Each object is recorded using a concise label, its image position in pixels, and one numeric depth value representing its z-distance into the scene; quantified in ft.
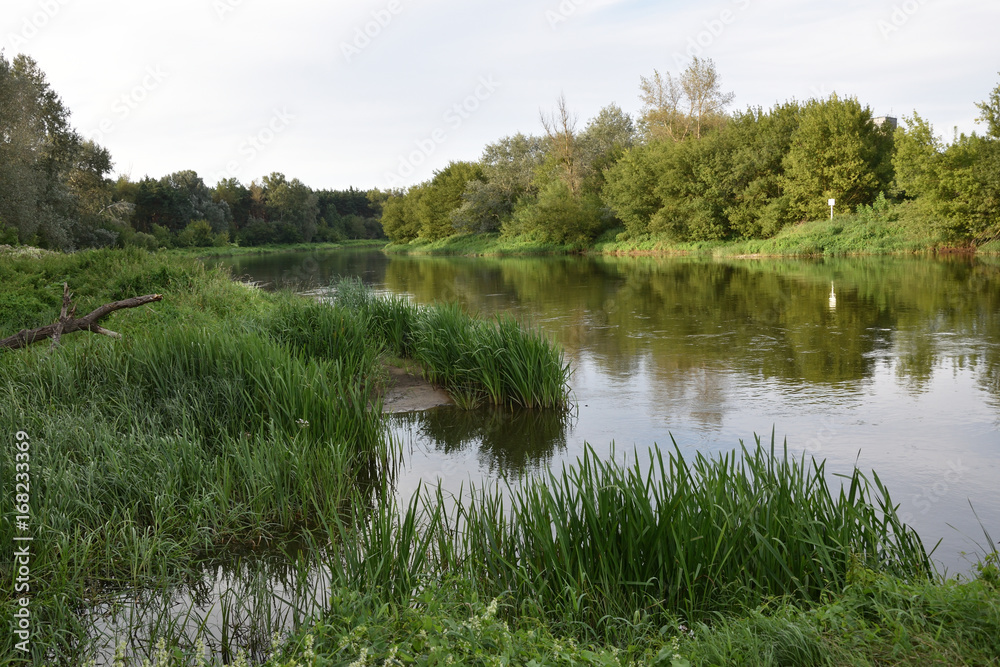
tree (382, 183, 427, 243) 251.19
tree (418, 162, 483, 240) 222.89
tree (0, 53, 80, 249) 95.14
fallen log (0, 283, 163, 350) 25.79
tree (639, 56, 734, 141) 151.94
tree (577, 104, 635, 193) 168.86
